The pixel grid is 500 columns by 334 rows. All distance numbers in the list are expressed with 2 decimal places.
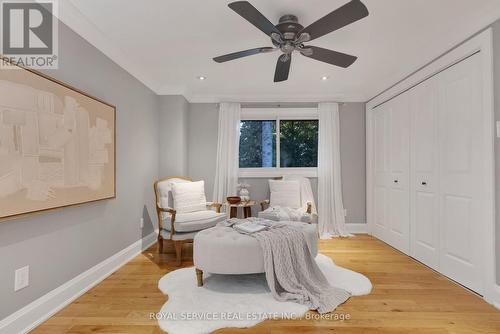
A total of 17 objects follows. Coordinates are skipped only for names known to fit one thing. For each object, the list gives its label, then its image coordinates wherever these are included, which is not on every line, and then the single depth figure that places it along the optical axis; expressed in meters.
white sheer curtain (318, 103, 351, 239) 4.82
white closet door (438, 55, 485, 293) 2.58
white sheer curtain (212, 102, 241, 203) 4.86
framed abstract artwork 1.78
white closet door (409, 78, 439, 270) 3.19
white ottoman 2.48
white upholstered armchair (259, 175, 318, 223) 4.25
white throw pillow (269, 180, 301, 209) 4.52
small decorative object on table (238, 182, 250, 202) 4.49
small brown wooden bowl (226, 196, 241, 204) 4.36
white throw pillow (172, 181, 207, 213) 3.85
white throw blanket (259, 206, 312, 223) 3.94
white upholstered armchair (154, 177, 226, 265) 3.46
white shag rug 2.04
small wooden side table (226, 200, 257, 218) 4.44
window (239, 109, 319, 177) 5.16
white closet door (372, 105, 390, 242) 4.35
